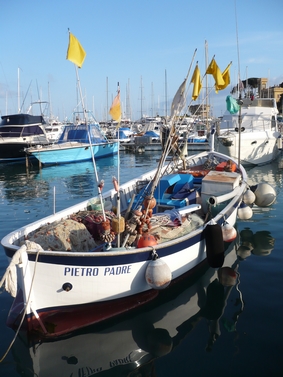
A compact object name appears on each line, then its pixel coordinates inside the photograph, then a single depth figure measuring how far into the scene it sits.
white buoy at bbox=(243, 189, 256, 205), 10.59
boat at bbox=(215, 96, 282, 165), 21.62
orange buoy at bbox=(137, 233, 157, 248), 6.11
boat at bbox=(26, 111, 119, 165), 28.25
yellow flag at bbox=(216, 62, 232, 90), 9.20
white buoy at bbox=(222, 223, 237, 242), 7.70
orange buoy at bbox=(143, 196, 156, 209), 6.89
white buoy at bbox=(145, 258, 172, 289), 5.79
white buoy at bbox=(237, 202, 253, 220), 9.95
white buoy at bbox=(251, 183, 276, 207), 11.21
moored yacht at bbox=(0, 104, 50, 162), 29.56
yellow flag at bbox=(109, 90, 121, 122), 5.75
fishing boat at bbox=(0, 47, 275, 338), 5.29
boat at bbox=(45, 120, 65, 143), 42.31
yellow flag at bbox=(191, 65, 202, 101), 8.30
